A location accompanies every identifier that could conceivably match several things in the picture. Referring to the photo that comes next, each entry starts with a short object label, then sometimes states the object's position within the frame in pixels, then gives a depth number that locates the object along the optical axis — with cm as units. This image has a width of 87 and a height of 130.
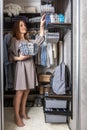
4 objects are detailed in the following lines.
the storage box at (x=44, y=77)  339
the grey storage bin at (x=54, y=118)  261
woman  263
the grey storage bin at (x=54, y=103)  263
